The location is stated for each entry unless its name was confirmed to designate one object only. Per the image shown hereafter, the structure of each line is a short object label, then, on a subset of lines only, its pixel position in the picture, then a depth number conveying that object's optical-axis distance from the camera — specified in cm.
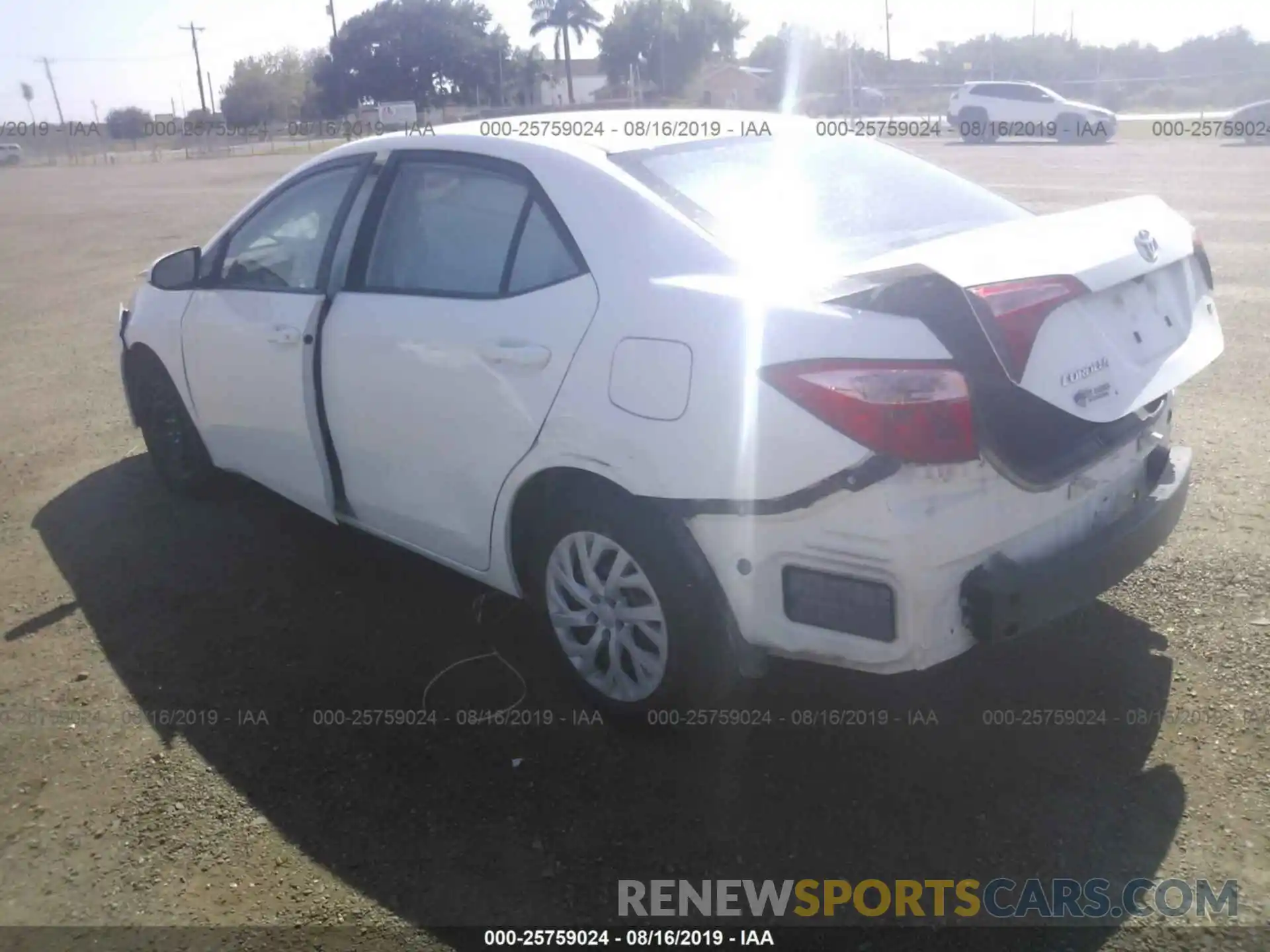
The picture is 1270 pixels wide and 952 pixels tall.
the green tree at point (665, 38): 5709
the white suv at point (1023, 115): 2937
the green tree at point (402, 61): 5603
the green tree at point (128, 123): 7150
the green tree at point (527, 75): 6055
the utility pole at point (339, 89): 5581
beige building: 3925
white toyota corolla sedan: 274
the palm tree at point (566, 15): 6706
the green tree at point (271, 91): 6350
